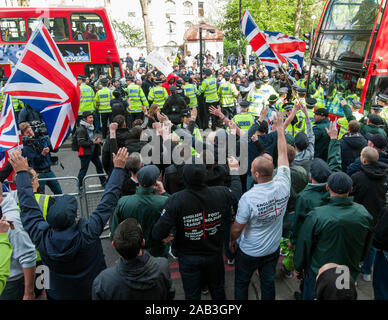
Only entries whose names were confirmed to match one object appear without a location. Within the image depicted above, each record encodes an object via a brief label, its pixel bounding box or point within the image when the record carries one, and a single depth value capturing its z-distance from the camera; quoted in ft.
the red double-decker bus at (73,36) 41.65
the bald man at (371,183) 12.47
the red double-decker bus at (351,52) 21.99
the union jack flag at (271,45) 28.12
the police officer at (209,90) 33.83
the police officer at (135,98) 32.12
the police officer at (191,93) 33.63
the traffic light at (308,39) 34.12
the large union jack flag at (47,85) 12.24
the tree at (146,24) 61.37
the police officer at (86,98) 32.60
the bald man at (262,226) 9.90
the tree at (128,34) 119.75
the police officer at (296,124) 19.96
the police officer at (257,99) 26.96
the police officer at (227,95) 34.68
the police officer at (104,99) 33.17
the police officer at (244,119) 20.93
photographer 18.39
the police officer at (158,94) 32.50
